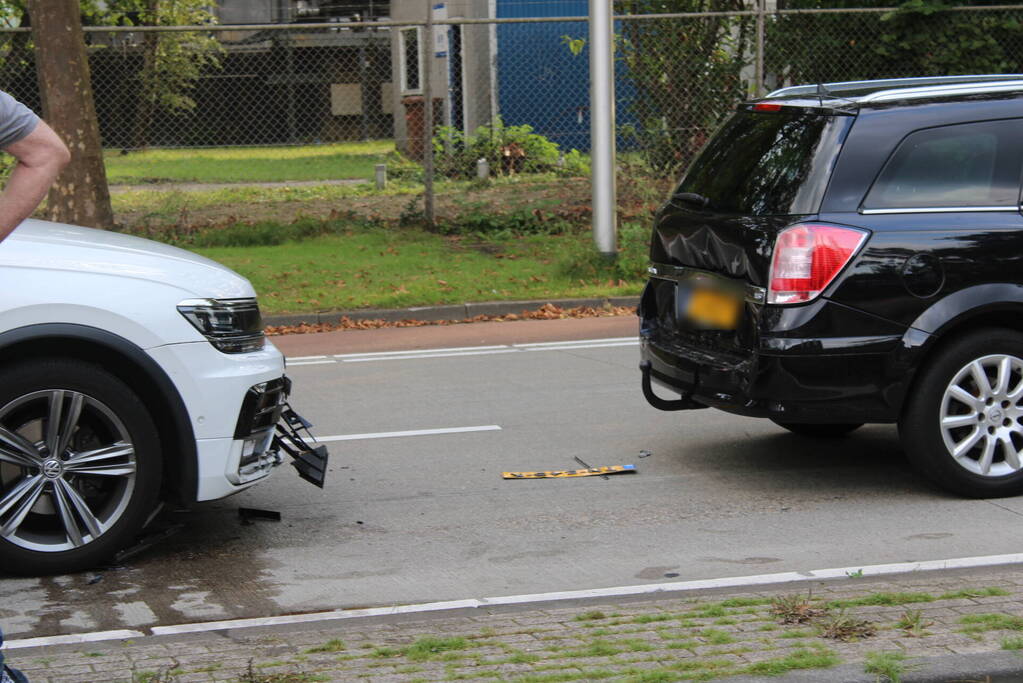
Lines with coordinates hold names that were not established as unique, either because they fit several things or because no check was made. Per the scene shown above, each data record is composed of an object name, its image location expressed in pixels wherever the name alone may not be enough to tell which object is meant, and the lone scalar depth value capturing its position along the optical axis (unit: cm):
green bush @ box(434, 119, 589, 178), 1656
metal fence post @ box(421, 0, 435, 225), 1495
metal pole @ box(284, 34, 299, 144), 1744
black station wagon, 581
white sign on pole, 1920
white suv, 504
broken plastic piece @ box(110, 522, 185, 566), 534
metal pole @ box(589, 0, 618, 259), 1330
